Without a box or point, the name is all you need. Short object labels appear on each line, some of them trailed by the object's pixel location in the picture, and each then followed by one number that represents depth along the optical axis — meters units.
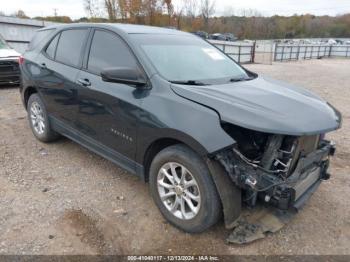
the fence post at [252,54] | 23.25
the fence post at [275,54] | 27.66
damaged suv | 2.47
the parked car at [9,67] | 8.50
